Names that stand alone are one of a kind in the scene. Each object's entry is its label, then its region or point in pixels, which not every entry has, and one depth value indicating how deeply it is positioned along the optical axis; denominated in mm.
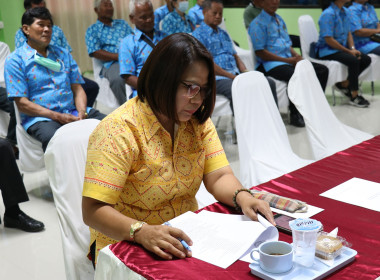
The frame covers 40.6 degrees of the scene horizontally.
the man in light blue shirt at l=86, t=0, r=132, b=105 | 4914
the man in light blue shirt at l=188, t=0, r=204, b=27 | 6222
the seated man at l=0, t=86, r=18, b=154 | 3982
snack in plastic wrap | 1271
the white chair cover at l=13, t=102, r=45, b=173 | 3328
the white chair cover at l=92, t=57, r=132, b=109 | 4707
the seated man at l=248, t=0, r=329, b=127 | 4910
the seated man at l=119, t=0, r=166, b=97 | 4062
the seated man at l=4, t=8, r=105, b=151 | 3240
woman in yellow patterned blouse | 1497
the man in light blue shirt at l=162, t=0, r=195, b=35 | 5469
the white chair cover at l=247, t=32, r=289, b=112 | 4688
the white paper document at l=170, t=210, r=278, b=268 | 1324
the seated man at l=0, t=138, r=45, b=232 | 2979
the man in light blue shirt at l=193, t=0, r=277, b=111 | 4523
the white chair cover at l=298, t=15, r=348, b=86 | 5422
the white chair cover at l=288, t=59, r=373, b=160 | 2938
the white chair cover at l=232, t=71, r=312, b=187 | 2682
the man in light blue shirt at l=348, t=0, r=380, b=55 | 5891
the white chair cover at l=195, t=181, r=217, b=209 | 2344
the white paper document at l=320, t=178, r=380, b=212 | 1647
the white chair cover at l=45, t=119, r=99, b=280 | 1856
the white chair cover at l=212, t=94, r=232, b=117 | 4133
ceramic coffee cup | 1201
